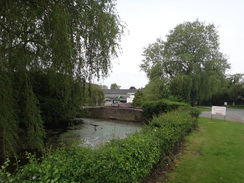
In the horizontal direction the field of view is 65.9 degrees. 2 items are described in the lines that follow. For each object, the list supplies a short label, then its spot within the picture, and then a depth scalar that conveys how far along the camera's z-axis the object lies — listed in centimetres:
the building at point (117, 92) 7748
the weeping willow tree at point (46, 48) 464
